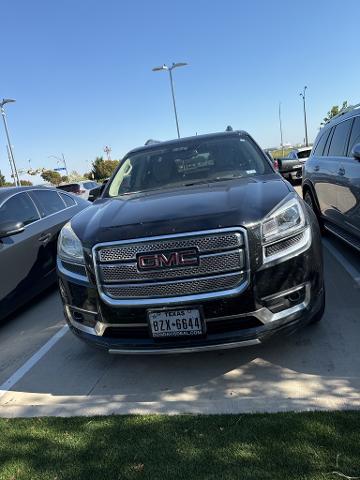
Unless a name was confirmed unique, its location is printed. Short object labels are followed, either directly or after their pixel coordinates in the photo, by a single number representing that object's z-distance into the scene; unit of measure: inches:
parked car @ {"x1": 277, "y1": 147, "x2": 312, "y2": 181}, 221.6
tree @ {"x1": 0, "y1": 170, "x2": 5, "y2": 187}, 2406.7
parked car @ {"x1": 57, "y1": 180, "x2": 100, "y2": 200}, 867.1
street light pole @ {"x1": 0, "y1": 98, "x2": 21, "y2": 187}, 1166.9
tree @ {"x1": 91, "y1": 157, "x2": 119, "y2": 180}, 2608.3
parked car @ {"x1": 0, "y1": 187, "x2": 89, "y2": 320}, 198.8
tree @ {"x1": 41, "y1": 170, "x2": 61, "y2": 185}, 2837.1
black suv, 122.1
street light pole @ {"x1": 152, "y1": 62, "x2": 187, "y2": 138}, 1201.4
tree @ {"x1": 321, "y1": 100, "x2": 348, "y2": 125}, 2041.1
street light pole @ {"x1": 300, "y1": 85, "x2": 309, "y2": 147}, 2267.5
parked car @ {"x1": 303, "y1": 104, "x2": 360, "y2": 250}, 198.1
